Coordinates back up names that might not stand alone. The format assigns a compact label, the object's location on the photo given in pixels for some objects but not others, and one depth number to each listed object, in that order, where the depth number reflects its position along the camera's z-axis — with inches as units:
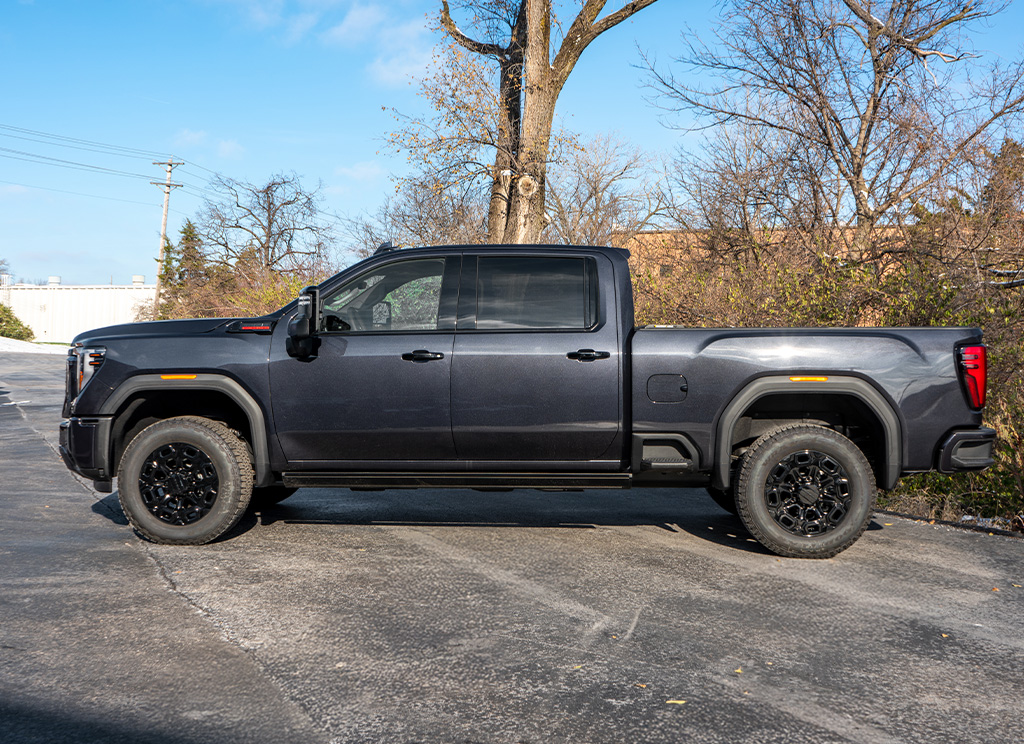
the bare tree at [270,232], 1702.8
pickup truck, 212.7
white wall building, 2738.7
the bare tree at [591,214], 1189.1
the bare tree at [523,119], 608.1
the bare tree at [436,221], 655.8
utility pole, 1867.0
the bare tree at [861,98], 490.9
